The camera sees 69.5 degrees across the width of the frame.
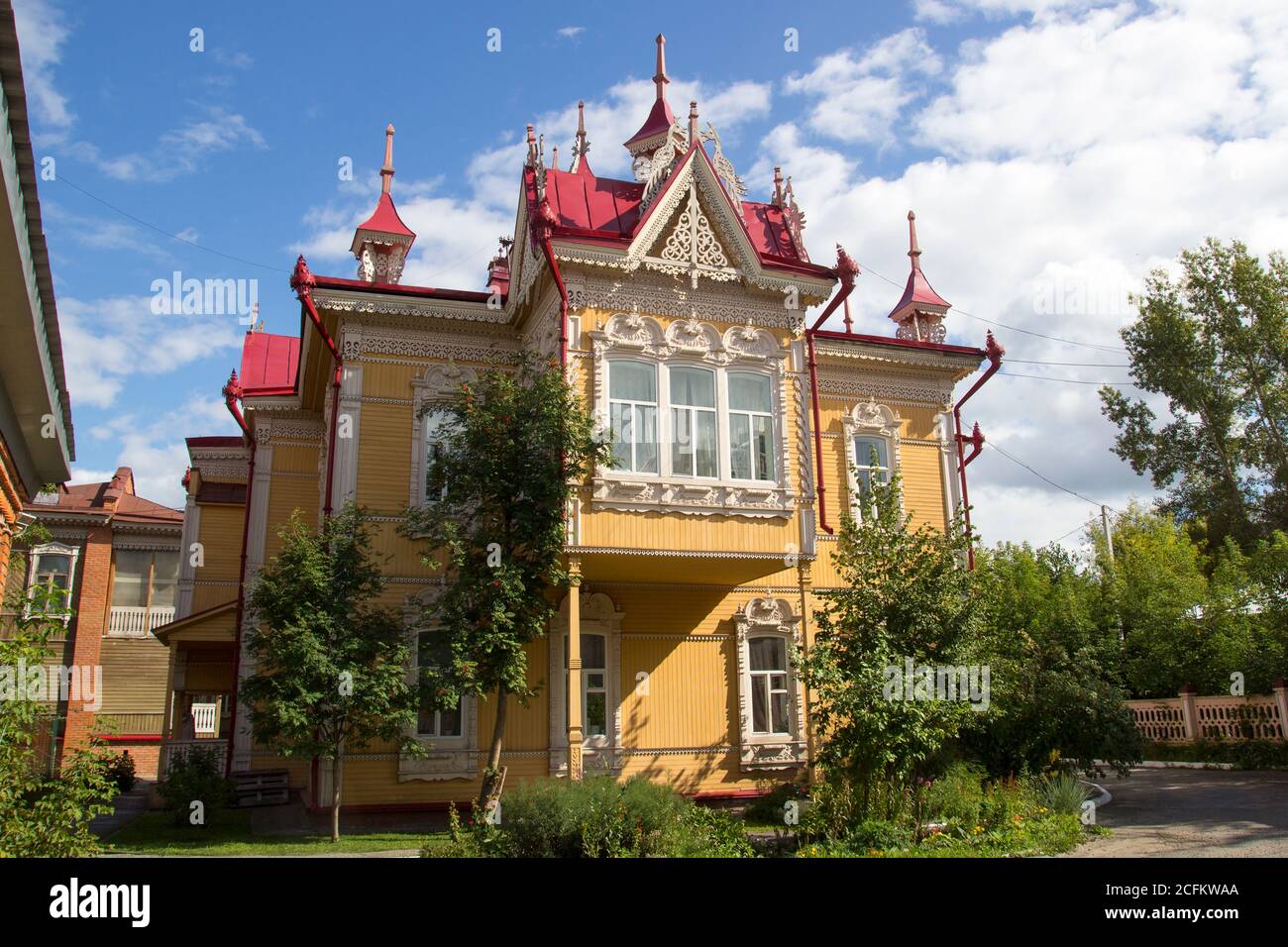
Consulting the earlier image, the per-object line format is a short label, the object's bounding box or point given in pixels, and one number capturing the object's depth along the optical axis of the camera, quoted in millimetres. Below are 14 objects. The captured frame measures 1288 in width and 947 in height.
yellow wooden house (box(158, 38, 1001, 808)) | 16016
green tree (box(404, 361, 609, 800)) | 14555
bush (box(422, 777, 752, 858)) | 9672
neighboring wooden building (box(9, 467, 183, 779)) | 29078
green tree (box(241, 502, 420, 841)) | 13984
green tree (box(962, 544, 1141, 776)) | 15375
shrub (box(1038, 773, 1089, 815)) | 13562
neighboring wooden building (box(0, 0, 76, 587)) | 5496
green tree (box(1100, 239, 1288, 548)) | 30891
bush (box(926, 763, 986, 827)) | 12977
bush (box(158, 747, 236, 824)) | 16672
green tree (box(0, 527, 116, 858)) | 7328
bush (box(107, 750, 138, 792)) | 24688
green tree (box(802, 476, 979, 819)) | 11719
